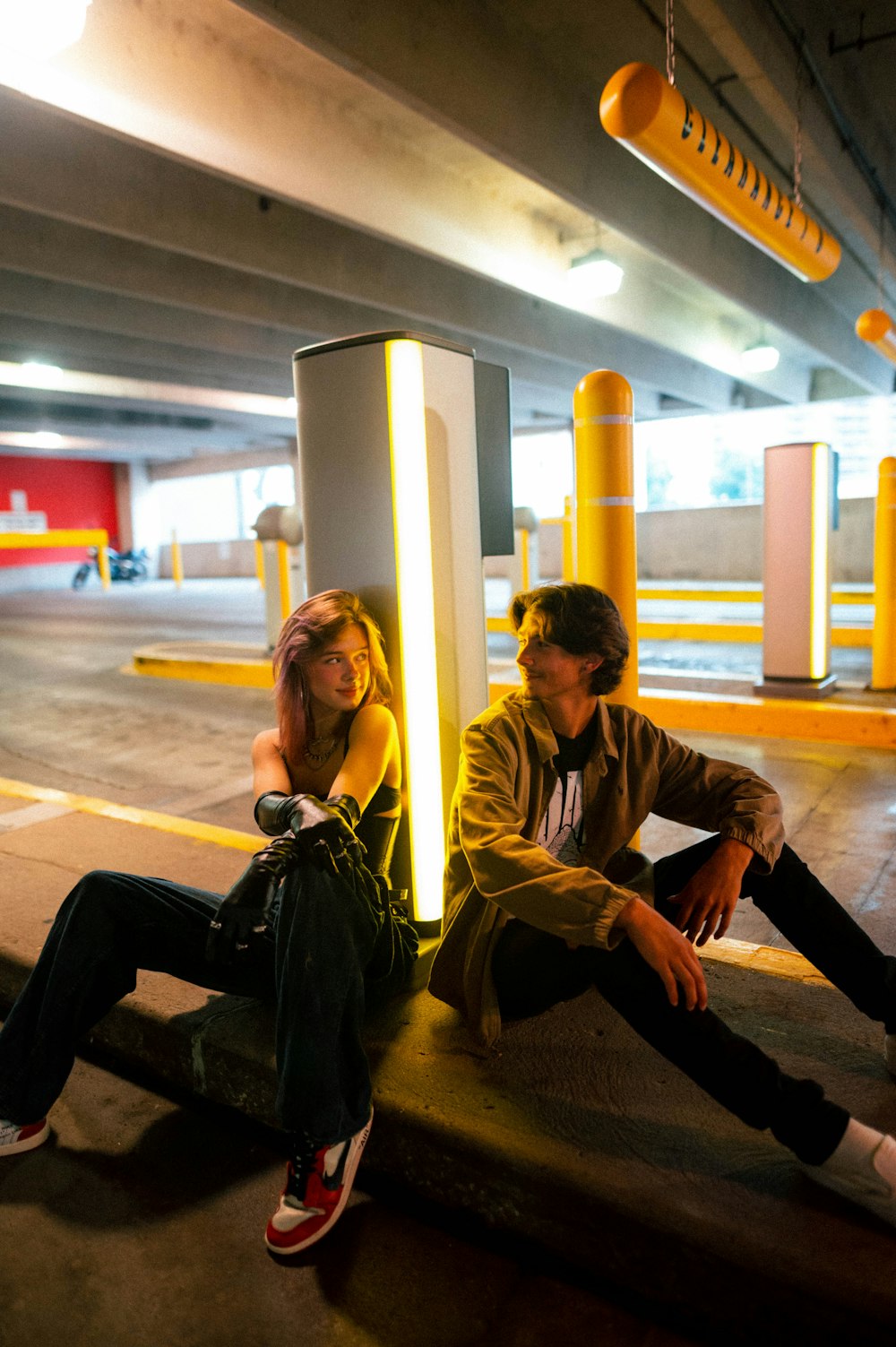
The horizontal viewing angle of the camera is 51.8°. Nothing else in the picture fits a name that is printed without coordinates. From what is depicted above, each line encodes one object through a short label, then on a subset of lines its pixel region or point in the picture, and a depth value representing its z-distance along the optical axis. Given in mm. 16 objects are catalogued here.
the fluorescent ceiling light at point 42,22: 3297
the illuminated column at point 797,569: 5785
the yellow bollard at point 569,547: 12648
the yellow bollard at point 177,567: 21172
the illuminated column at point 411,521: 2416
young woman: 1721
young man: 1551
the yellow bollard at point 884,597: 5984
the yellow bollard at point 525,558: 10440
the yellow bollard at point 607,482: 3328
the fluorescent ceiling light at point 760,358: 12609
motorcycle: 24984
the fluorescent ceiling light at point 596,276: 8727
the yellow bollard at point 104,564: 20359
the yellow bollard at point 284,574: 8609
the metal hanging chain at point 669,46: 3793
